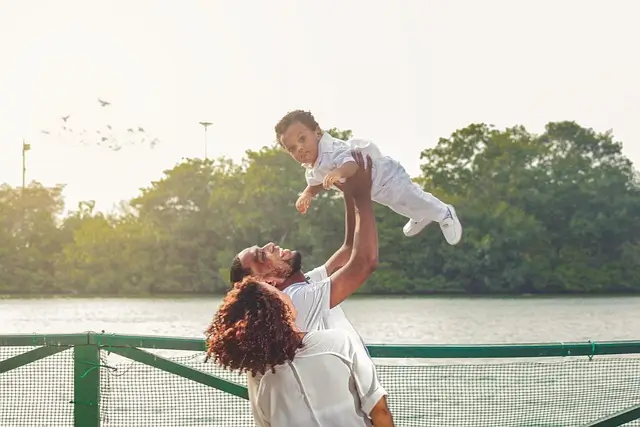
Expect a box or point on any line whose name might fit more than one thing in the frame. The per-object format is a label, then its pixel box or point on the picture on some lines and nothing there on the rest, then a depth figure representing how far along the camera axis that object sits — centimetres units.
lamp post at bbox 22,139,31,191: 8288
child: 556
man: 428
